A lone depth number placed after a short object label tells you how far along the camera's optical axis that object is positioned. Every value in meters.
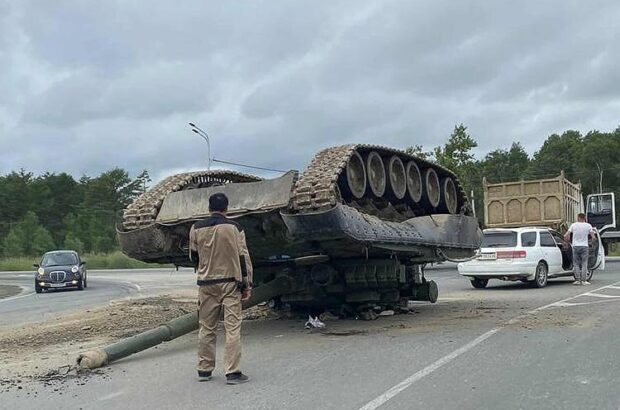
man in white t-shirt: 17.44
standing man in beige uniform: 6.93
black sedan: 26.03
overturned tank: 8.75
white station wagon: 17.45
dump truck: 24.70
